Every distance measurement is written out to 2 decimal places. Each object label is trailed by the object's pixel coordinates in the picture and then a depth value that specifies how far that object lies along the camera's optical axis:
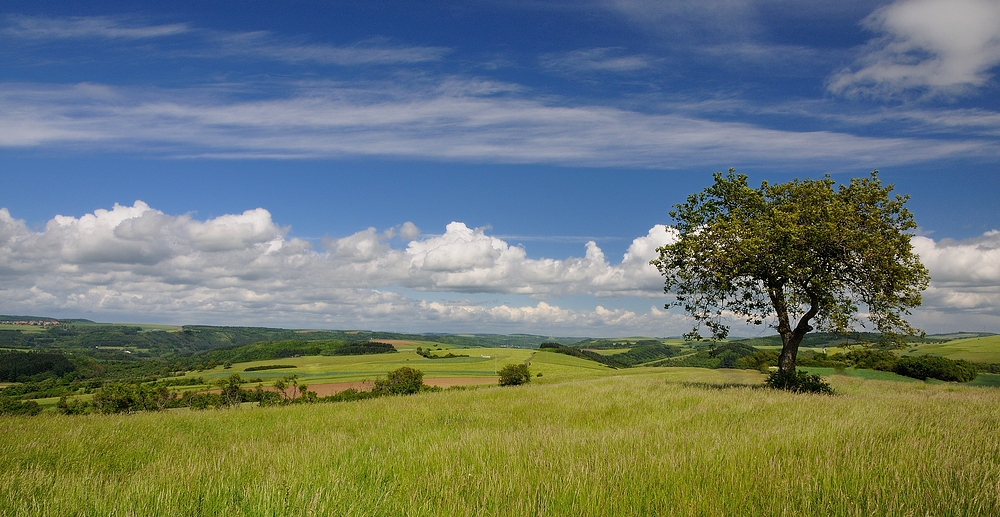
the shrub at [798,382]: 17.41
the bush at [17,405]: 60.13
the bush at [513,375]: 72.81
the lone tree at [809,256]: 17.09
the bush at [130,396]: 70.56
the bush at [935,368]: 40.94
